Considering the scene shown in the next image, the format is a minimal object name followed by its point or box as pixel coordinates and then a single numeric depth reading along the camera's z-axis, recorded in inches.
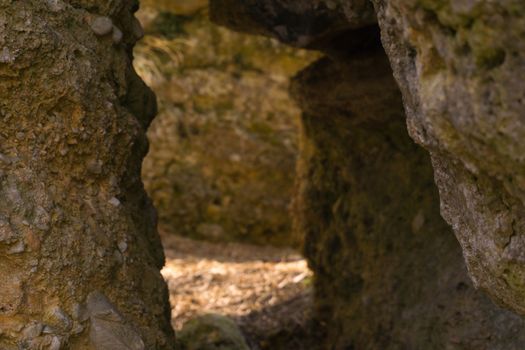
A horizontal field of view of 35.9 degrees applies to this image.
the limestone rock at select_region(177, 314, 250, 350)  99.6
